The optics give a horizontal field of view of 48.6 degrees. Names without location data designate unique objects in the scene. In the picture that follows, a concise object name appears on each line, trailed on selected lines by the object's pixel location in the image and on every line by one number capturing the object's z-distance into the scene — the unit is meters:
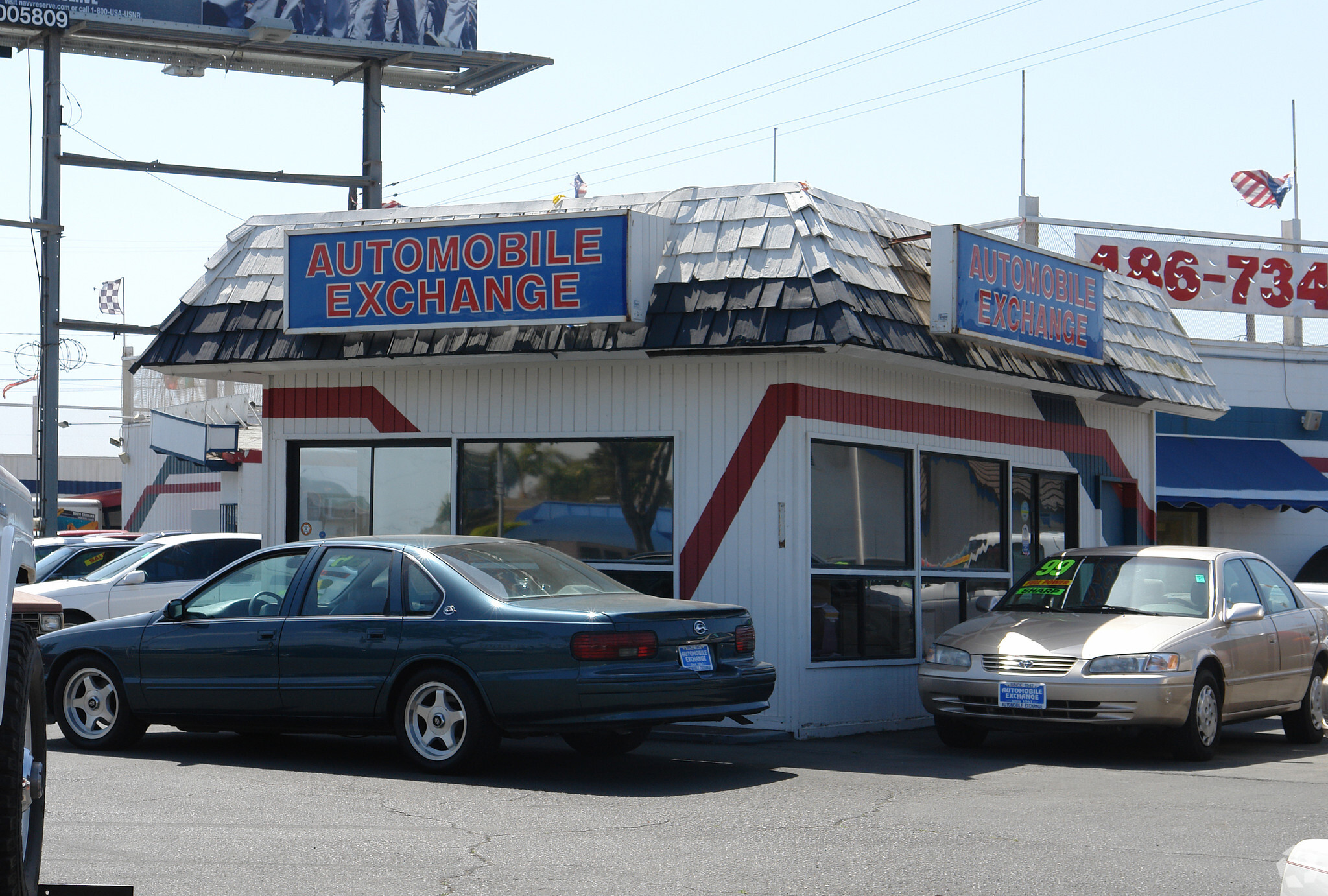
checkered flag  52.38
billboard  24.50
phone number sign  23.44
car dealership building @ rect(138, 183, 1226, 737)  11.35
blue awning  21.95
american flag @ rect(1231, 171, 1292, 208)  27.08
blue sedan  8.64
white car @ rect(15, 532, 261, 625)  16.38
